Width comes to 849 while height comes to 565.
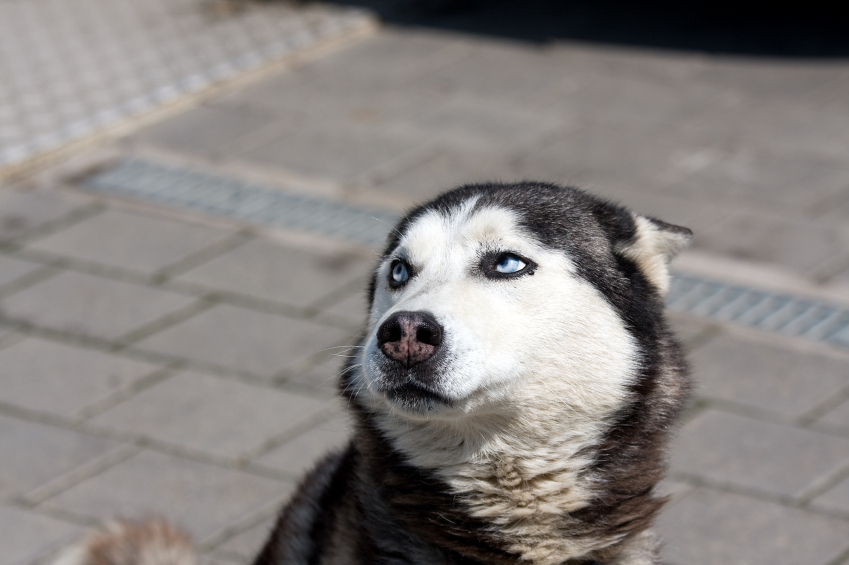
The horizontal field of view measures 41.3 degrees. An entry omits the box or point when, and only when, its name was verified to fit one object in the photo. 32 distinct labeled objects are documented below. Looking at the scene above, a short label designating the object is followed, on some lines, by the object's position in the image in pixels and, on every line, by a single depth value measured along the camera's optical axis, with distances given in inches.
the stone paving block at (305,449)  175.6
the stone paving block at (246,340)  202.2
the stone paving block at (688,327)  206.1
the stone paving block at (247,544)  157.1
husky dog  106.3
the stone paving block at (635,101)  293.4
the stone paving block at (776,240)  228.7
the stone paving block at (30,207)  246.4
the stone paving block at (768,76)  310.8
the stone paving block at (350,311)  212.5
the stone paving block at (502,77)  309.6
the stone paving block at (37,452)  172.6
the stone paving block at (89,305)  212.5
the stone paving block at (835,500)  163.0
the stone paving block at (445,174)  256.5
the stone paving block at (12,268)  227.6
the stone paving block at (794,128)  276.8
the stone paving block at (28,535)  157.0
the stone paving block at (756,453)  170.4
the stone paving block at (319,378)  194.2
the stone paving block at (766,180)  253.8
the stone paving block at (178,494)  164.9
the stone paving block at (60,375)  191.6
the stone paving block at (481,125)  280.4
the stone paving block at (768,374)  188.7
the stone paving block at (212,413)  181.8
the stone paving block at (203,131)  281.4
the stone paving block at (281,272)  222.5
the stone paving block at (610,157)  262.5
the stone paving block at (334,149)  270.5
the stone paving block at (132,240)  234.7
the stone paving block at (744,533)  155.0
